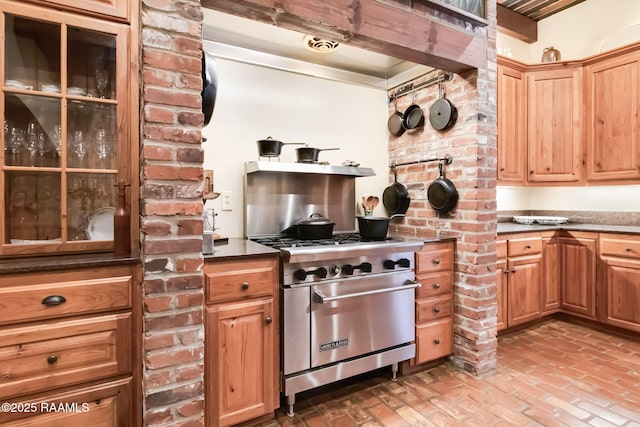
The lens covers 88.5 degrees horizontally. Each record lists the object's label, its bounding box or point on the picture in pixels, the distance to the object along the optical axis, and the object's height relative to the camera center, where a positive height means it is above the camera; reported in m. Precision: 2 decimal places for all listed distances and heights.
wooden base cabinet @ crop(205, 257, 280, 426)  1.57 -0.65
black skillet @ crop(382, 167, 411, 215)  2.75 +0.11
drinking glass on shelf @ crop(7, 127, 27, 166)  1.49 +0.30
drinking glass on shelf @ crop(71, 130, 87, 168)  1.59 +0.31
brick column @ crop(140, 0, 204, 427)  1.29 -0.01
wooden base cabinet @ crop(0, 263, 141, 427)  1.20 -0.52
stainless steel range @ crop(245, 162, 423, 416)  1.77 -0.57
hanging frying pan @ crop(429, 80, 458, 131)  2.33 +0.71
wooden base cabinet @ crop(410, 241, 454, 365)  2.22 -0.63
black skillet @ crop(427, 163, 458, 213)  2.33 +0.12
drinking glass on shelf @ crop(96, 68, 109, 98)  1.61 +0.64
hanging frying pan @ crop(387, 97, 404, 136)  2.82 +0.78
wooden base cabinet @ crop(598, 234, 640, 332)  2.69 -0.59
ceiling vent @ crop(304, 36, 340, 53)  2.54 +1.31
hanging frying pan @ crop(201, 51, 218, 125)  1.53 +0.60
